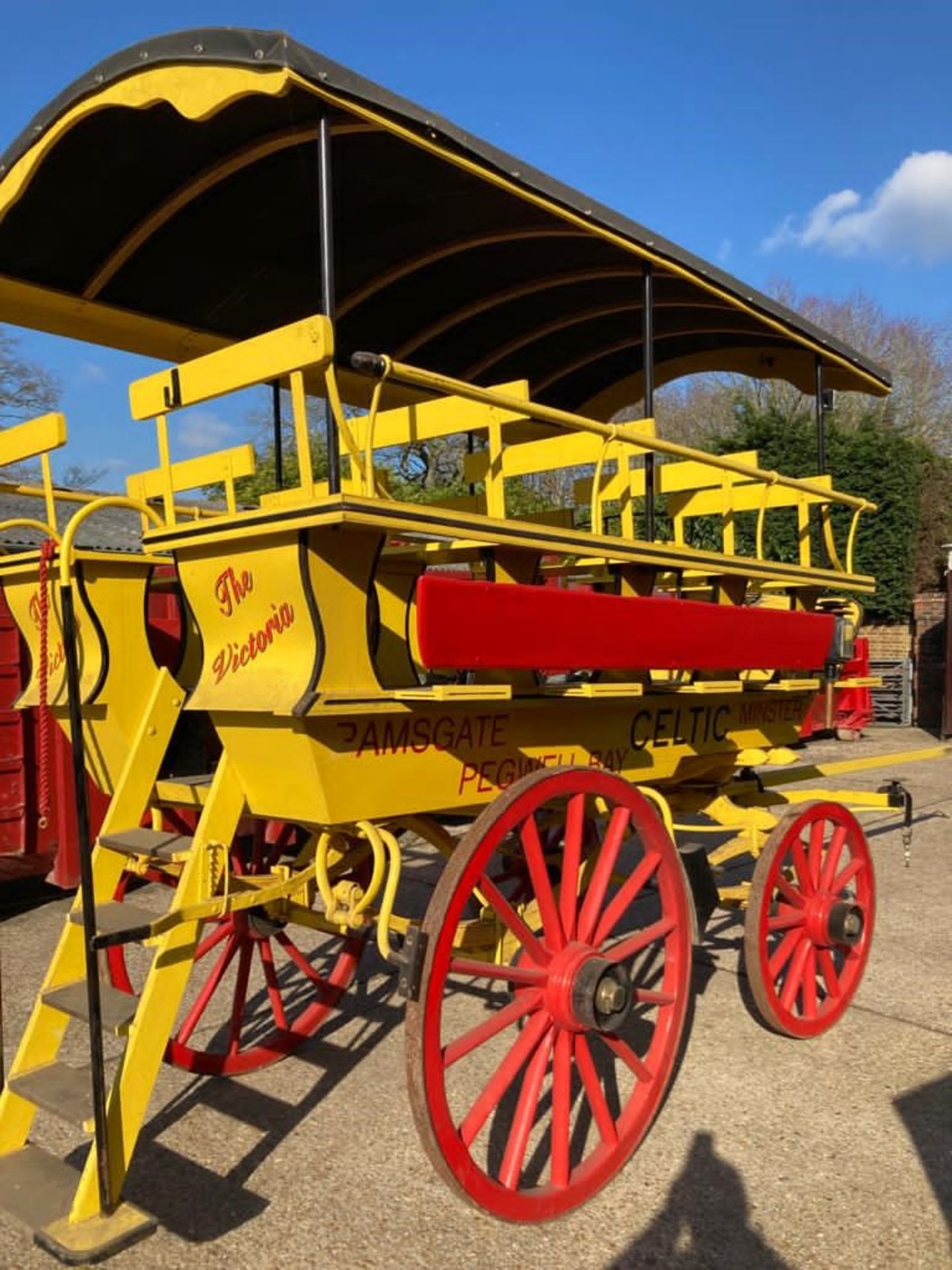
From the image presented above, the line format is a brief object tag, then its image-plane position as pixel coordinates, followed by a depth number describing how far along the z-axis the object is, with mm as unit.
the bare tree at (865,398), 22484
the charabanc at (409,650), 2617
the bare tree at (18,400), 20744
